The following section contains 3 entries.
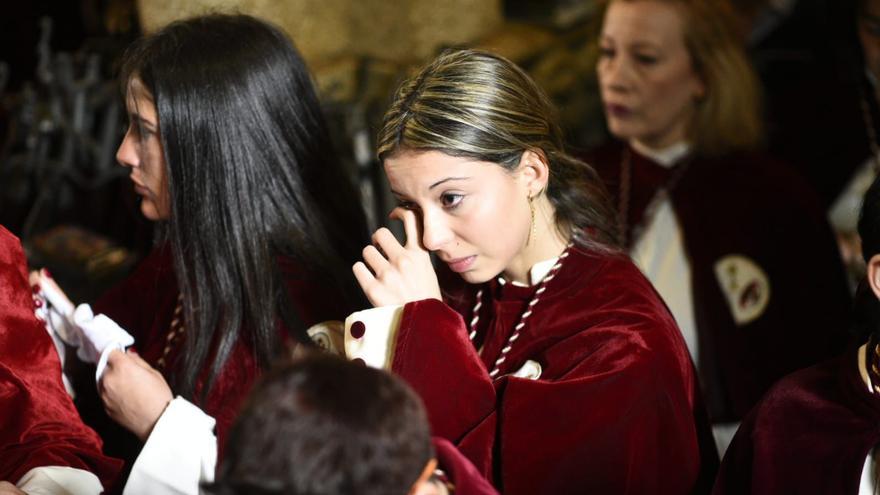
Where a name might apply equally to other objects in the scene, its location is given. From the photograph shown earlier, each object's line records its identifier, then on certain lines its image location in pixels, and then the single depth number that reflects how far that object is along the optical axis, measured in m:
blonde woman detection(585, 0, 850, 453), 5.93
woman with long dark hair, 4.46
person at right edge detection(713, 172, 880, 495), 3.62
